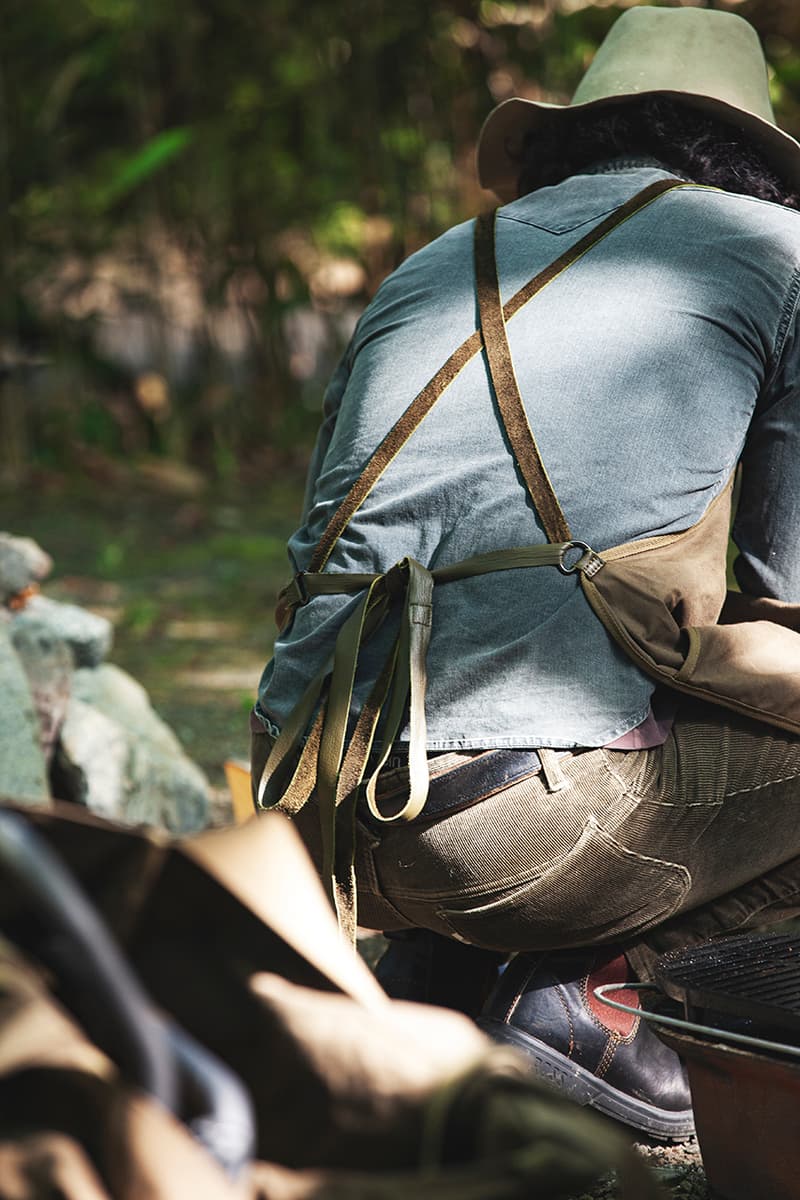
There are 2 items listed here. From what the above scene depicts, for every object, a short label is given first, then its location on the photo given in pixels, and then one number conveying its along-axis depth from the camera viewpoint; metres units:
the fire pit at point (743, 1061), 4.04
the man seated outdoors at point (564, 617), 4.22
